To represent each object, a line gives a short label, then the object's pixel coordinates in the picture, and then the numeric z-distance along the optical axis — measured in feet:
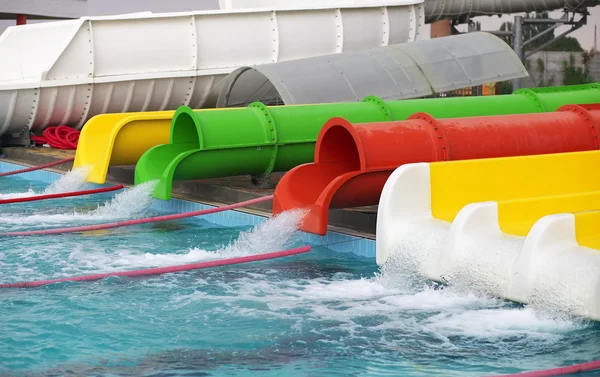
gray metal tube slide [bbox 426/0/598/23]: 77.30
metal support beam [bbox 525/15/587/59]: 78.18
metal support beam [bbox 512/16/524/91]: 73.52
